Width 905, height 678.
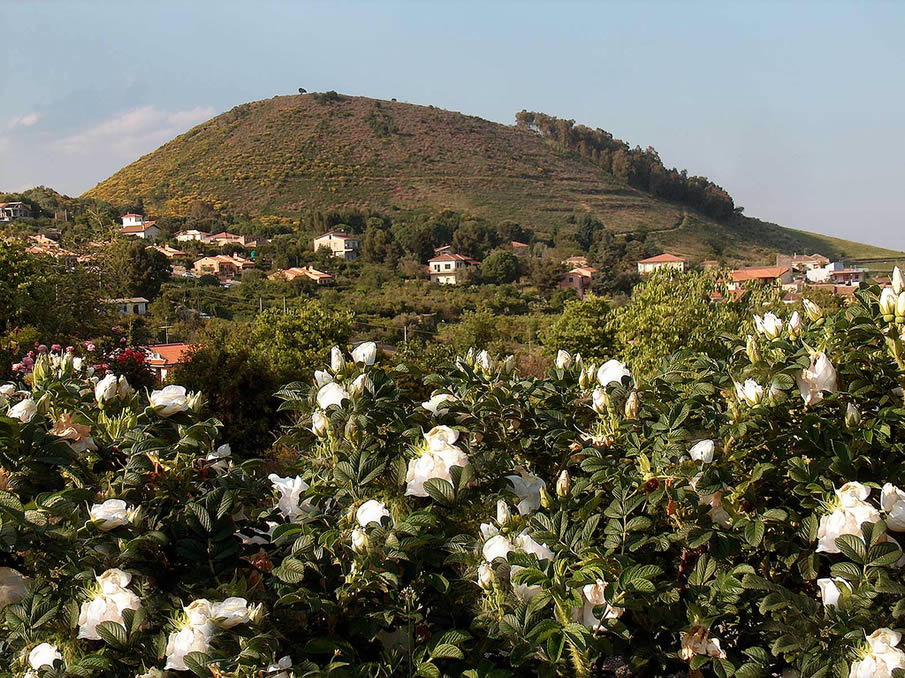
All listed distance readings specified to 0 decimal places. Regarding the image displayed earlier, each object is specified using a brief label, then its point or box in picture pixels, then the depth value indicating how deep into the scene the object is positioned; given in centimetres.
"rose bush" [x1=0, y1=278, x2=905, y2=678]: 149
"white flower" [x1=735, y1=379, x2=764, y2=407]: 182
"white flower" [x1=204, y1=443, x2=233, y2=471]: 196
